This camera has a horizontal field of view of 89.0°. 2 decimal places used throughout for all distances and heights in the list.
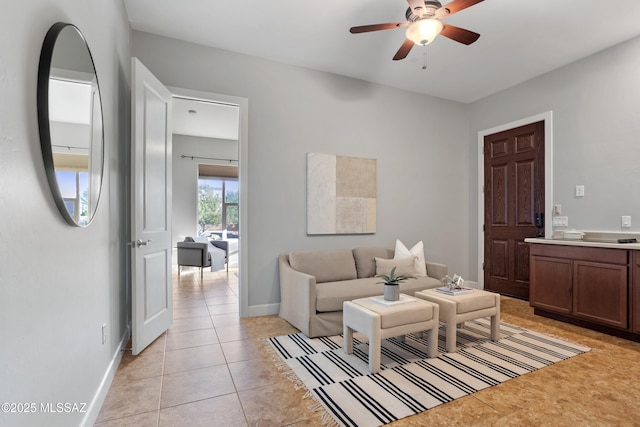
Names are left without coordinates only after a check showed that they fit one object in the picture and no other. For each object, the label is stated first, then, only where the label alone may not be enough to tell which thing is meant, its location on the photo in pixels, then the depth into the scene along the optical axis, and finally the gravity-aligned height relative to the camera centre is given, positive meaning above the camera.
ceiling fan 2.26 +1.41
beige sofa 3.03 -0.75
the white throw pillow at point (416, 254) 3.94 -0.51
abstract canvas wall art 3.98 +0.24
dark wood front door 4.23 +0.16
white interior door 2.61 +0.04
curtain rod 7.42 +1.29
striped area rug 1.92 -1.13
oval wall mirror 1.22 +0.40
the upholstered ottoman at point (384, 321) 2.29 -0.80
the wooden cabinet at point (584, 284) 2.93 -0.70
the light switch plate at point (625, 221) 3.33 -0.08
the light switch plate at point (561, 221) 3.87 -0.09
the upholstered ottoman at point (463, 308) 2.64 -0.79
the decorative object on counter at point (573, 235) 3.56 -0.24
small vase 2.56 -0.63
